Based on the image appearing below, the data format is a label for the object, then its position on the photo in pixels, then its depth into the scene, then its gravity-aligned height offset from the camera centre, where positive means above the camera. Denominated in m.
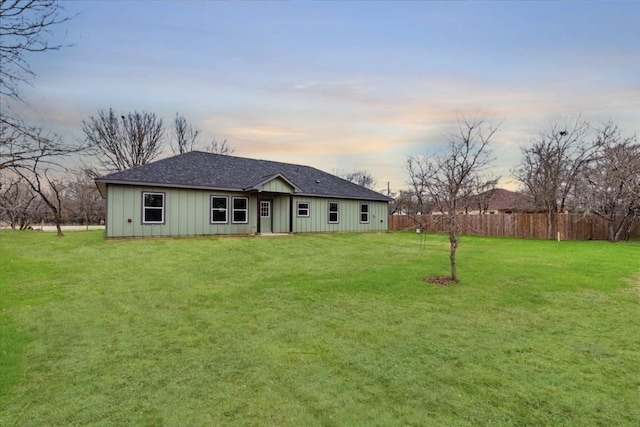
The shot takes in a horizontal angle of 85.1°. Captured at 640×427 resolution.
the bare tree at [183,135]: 33.69 +8.00
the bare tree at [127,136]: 28.81 +6.94
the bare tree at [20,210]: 22.74 +0.54
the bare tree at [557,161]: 20.80 +3.53
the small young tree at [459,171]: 7.84 +1.19
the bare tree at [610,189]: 17.73 +1.45
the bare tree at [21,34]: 3.92 +2.11
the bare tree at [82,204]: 34.00 +1.34
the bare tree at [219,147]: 35.97 +7.29
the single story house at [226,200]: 14.41 +0.85
